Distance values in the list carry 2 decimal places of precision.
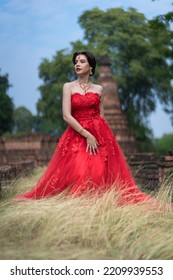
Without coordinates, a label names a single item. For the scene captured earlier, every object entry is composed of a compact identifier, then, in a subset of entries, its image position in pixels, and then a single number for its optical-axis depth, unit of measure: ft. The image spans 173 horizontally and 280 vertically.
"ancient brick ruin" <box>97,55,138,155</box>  80.64
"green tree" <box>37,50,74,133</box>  107.55
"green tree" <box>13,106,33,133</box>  136.67
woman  18.84
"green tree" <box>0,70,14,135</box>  99.19
